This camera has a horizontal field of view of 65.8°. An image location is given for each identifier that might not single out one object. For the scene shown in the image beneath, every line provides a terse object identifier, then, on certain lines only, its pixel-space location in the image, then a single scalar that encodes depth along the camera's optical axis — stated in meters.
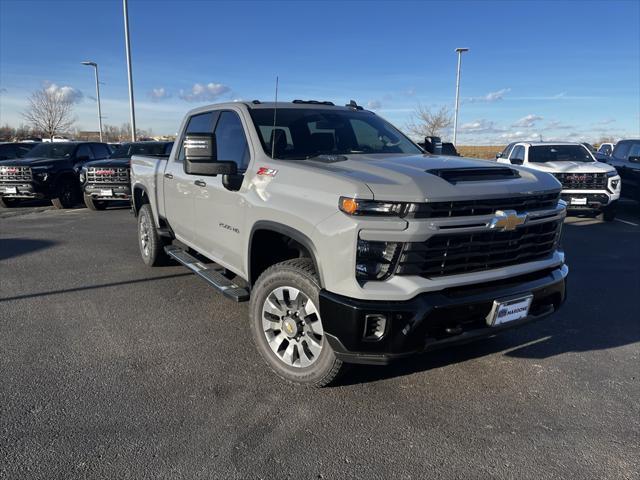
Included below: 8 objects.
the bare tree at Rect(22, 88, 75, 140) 41.16
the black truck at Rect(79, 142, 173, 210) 12.46
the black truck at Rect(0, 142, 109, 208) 13.16
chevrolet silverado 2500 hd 2.86
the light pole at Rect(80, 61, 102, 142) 32.74
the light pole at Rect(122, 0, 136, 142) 22.02
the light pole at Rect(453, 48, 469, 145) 28.81
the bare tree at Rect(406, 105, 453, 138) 34.31
